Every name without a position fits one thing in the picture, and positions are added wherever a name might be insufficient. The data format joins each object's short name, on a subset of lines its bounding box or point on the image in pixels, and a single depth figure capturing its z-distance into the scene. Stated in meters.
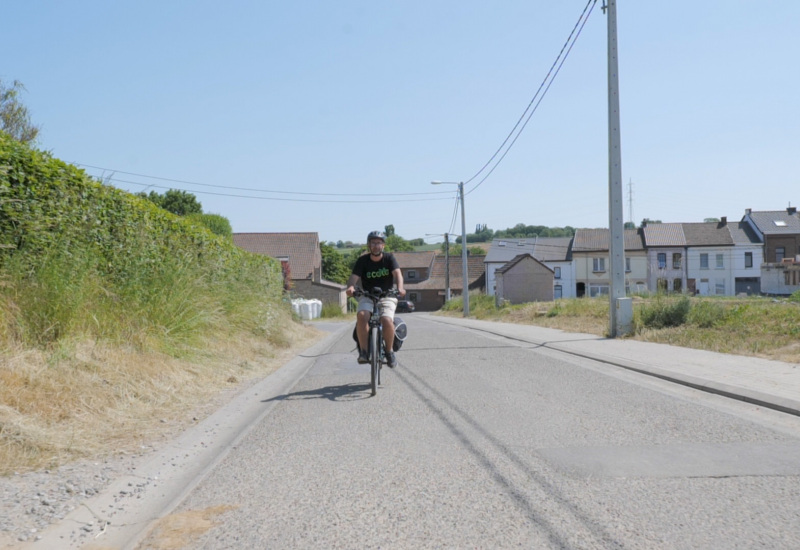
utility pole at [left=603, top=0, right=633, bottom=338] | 15.16
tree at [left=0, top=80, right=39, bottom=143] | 20.11
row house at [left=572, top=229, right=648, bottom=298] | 68.75
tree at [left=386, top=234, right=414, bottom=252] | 137.00
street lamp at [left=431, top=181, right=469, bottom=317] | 43.66
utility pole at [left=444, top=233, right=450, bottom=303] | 61.61
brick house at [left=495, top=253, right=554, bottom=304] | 64.25
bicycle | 8.06
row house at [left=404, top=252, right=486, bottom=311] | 87.25
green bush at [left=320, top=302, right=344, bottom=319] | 48.00
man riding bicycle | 8.20
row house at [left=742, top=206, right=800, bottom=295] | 63.59
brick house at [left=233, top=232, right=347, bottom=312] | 61.44
